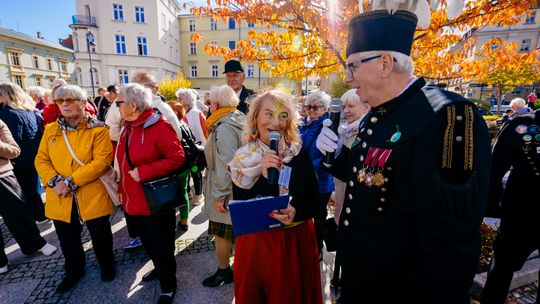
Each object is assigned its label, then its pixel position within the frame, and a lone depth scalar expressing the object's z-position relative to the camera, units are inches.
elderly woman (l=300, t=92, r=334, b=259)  137.9
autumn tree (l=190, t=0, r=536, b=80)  130.3
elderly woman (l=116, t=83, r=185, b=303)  106.2
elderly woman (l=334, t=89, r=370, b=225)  116.0
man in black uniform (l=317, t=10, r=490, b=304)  42.7
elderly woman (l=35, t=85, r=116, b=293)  111.9
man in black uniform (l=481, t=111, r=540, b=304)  88.4
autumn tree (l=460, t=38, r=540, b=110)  157.8
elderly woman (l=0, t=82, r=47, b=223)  154.8
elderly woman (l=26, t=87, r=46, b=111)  268.1
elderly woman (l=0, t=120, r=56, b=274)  133.9
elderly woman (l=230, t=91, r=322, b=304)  81.9
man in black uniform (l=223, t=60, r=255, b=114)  175.3
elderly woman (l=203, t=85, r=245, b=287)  109.7
